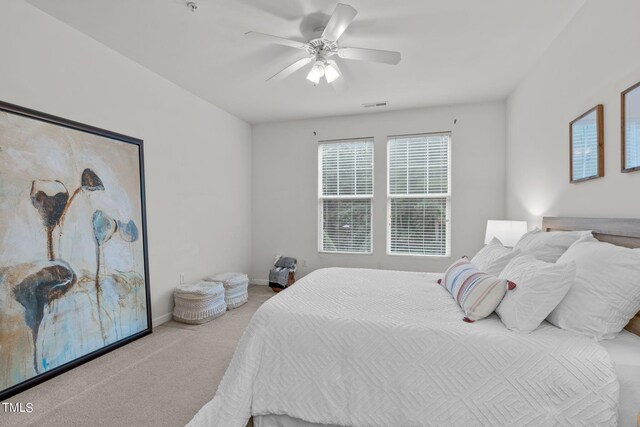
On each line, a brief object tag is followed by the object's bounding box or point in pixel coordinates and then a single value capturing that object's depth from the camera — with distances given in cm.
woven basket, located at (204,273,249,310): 383
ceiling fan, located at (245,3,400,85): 201
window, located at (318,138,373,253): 462
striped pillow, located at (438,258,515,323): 164
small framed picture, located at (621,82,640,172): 161
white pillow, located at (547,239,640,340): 137
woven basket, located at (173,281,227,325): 332
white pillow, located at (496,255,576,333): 147
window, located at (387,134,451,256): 429
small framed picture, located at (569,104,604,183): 194
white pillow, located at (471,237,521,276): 209
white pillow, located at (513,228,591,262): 194
